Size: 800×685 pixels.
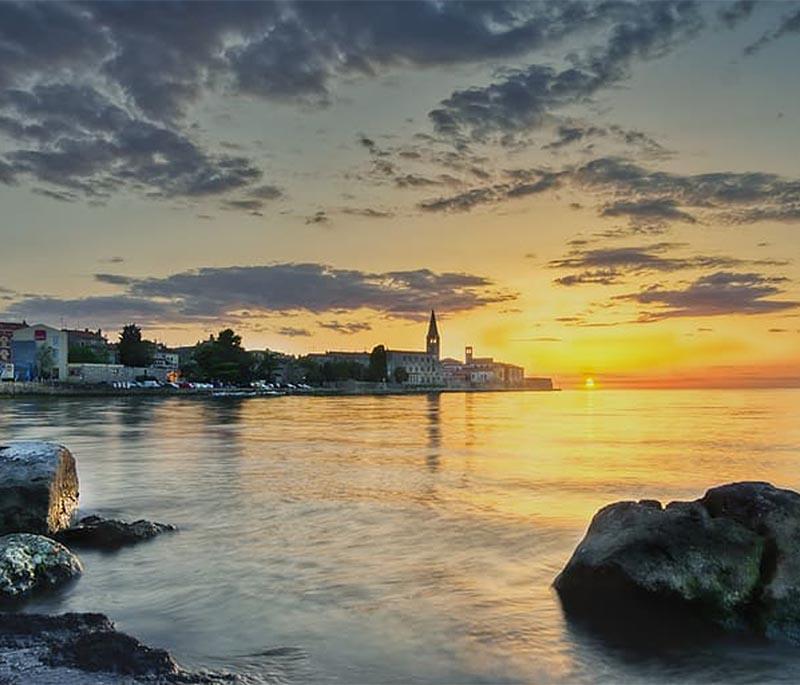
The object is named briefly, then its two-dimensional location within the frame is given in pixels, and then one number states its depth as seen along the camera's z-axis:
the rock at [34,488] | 12.97
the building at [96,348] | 172.60
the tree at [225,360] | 163.88
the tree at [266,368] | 186.56
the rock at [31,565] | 10.18
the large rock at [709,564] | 8.88
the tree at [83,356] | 161.49
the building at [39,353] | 138.00
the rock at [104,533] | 13.57
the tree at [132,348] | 169.00
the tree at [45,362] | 137.75
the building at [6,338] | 162.75
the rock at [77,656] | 7.18
